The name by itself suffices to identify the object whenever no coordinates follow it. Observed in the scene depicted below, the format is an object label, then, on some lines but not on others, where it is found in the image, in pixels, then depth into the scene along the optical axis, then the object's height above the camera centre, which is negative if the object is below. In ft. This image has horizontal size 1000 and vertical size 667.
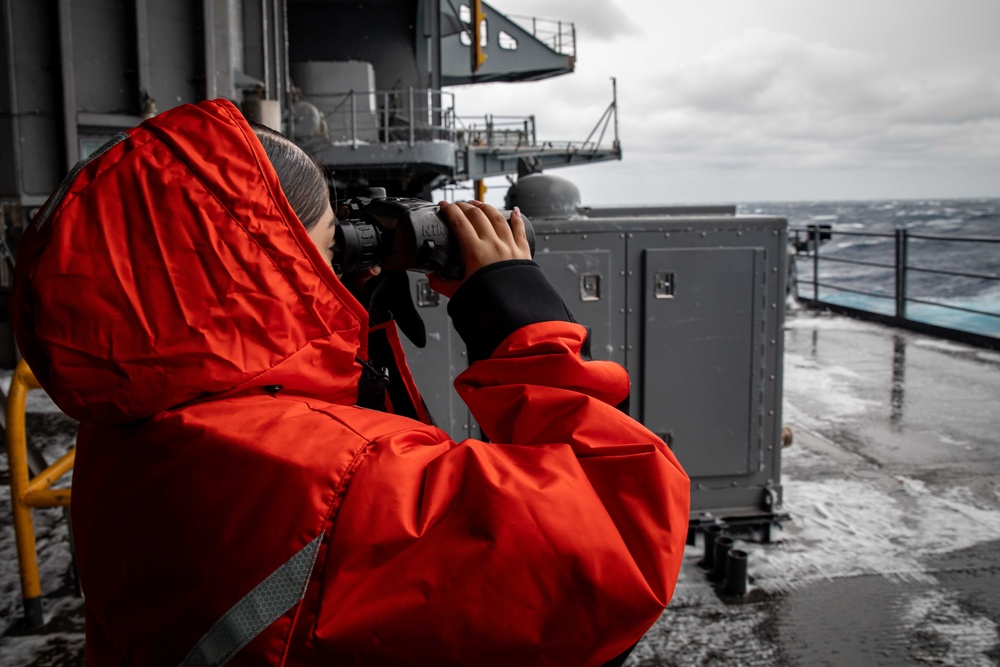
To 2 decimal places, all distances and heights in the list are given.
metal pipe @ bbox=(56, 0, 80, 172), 18.65 +4.00
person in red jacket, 2.89 -0.89
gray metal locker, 12.20 -1.16
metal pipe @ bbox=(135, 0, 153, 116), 19.63 +5.06
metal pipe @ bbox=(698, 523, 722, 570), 11.81 -4.54
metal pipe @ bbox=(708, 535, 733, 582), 11.29 -4.42
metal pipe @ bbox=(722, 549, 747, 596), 10.87 -4.52
